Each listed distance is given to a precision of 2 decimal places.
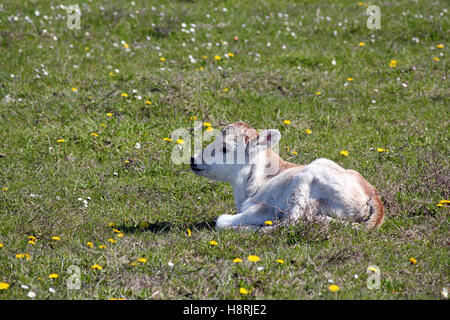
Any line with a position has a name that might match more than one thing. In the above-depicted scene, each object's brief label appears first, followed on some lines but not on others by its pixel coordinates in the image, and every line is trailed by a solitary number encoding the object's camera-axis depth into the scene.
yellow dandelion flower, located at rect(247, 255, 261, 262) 10.94
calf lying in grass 13.18
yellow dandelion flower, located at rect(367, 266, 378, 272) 10.90
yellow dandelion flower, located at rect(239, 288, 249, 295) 9.97
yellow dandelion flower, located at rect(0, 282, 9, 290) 10.07
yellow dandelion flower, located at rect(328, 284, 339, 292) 10.07
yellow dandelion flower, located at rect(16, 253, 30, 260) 11.35
